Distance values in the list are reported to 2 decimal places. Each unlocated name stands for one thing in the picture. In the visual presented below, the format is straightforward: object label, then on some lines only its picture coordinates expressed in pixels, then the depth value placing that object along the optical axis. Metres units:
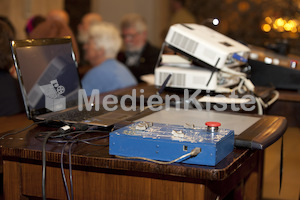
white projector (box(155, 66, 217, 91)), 2.16
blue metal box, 1.26
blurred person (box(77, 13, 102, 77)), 5.43
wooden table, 1.29
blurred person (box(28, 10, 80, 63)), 3.33
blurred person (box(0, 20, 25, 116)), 2.35
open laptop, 1.65
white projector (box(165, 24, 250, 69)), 2.13
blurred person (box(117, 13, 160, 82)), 4.89
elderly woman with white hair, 3.10
